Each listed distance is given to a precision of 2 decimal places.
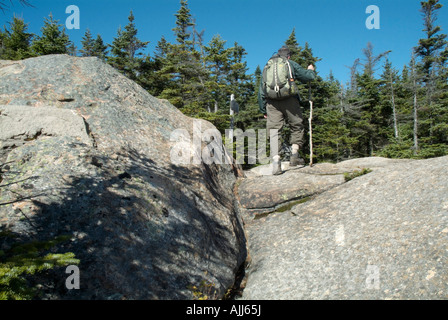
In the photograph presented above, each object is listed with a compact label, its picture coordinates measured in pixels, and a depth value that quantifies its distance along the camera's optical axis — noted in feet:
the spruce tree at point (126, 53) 87.92
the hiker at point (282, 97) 21.85
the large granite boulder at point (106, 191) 8.91
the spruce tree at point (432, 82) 78.85
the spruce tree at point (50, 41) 63.31
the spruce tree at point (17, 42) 71.75
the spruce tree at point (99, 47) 125.66
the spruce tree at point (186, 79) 75.80
